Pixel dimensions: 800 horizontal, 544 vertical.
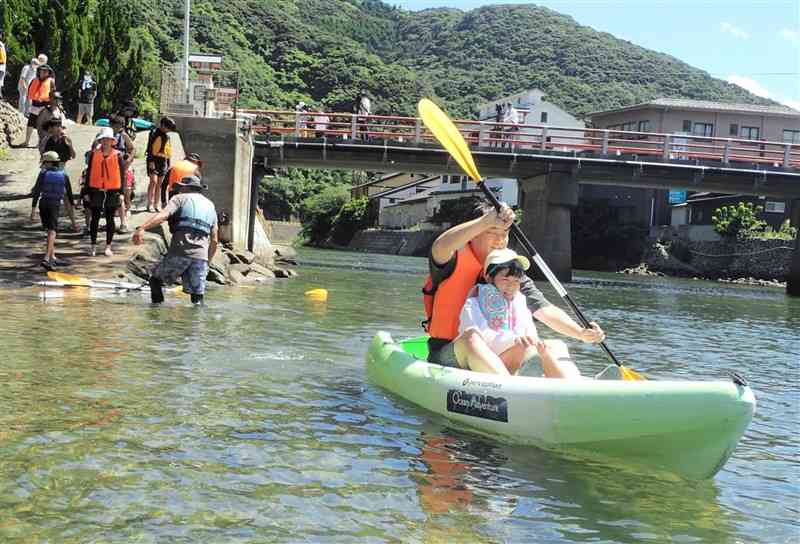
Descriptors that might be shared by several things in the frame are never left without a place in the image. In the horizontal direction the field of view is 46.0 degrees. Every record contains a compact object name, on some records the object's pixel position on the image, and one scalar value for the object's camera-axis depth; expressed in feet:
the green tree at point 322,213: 276.00
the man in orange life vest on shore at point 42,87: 64.13
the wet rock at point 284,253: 108.88
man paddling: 21.11
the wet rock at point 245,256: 72.38
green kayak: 16.80
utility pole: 101.96
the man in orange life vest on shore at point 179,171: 44.34
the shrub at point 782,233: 161.17
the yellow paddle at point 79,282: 42.55
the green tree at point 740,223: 167.84
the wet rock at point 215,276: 58.29
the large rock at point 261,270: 71.80
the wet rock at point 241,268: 67.14
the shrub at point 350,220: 269.64
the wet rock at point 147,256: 48.08
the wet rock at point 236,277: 62.28
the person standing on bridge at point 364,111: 120.02
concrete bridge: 118.32
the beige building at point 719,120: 206.90
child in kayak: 21.38
